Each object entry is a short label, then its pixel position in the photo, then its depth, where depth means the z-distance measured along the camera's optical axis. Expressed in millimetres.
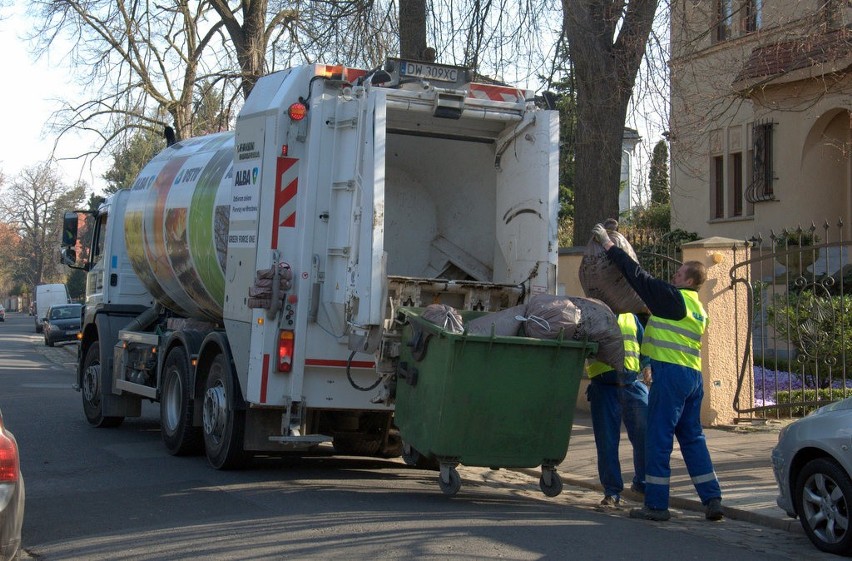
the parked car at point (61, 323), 34781
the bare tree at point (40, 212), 80750
